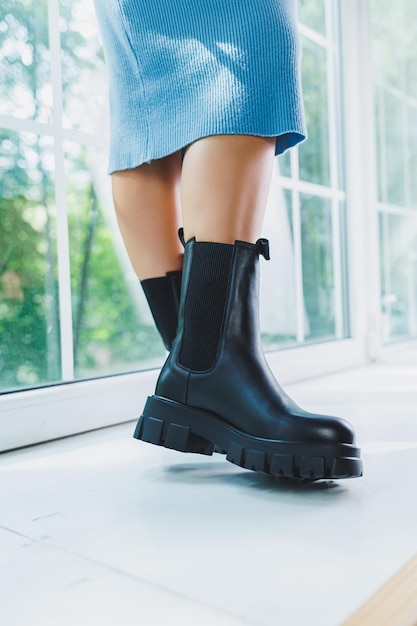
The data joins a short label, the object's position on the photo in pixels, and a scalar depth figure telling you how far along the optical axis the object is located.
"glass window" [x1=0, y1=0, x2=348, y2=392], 1.20
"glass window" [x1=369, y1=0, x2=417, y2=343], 2.54
